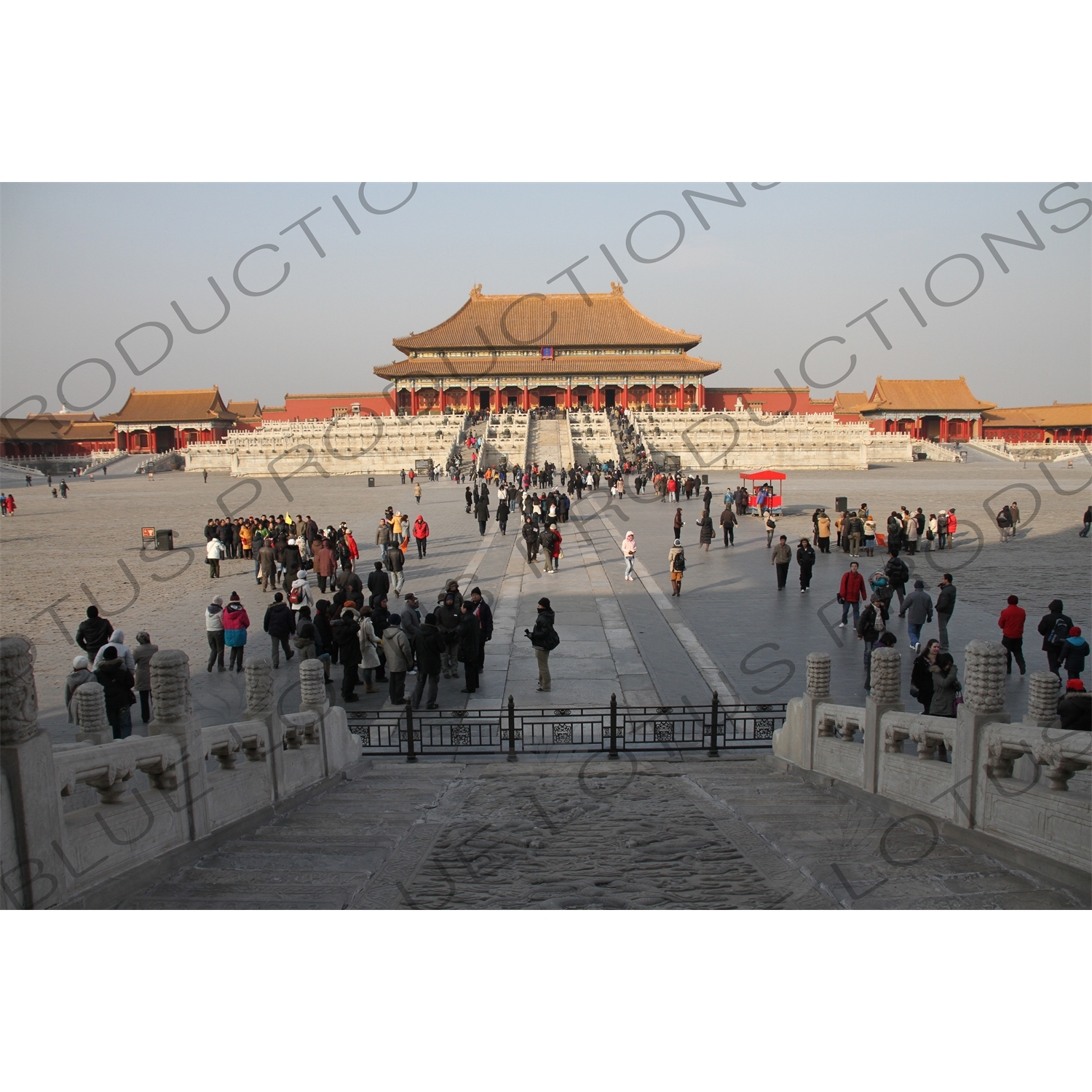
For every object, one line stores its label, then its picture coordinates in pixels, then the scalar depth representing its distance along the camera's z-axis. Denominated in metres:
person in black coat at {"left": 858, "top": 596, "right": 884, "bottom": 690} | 8.80
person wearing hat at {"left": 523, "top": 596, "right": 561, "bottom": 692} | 8.45
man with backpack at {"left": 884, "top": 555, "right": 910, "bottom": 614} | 11.84
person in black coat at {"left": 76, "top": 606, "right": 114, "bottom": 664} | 8.20
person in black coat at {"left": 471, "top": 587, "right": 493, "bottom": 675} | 9.01
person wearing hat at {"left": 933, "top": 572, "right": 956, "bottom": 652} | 10.07
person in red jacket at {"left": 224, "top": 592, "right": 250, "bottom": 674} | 9.43
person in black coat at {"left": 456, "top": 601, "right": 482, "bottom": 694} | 8.62
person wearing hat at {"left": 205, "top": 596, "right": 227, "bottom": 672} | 9.55
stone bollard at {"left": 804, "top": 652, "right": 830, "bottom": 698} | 6.33
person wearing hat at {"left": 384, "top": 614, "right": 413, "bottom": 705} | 8.41
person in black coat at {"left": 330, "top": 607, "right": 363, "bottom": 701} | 8.75
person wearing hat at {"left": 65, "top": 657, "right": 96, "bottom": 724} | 7.04
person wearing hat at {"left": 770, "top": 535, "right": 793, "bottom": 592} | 13.40
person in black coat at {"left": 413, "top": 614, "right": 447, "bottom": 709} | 8.20
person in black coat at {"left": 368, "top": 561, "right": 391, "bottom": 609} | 11.09
